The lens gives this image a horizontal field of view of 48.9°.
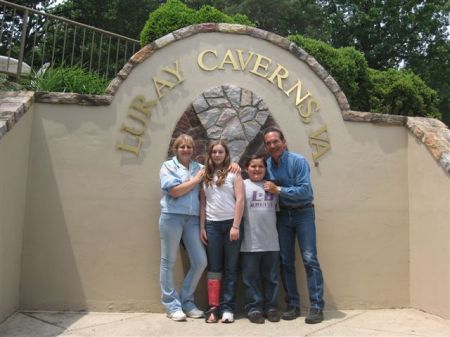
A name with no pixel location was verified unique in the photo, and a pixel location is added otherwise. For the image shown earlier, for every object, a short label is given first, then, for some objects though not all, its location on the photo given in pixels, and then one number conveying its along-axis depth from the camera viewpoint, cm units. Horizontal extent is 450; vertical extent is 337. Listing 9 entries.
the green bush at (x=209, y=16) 637
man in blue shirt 439
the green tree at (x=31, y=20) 1378
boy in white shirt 433
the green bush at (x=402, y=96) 831
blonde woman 436
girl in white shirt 433
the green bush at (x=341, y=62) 727
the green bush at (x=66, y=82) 511
